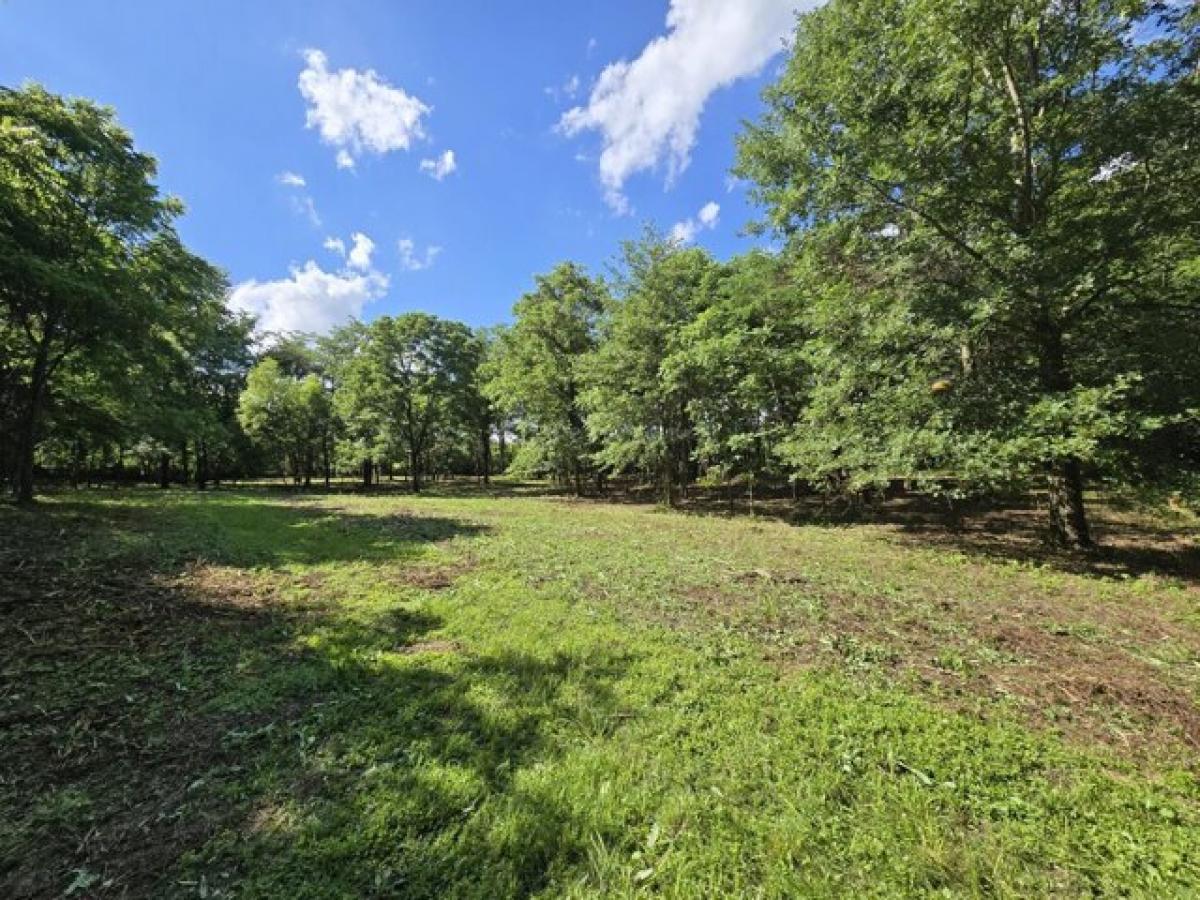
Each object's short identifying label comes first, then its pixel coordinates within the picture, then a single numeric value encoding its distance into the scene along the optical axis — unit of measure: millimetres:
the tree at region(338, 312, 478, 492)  29766
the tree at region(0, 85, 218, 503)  10172
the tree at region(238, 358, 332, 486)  30281
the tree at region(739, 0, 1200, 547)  7535
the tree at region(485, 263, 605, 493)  22969
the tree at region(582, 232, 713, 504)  17750
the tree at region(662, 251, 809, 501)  14469
